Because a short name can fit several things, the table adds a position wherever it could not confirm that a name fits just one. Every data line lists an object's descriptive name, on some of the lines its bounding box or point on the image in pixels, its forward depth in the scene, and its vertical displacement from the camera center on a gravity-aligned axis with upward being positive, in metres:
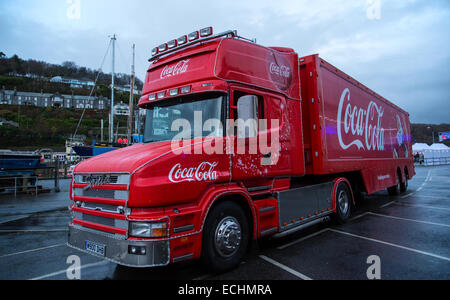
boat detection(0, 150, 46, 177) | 13.65 +0.48
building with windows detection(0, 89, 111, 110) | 118.89 +32.90
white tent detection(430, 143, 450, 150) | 46.59 +2.42
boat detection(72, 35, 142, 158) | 23.40 +2.47
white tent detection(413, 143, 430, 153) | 47.94 +2.53
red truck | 3.43 +0.07
